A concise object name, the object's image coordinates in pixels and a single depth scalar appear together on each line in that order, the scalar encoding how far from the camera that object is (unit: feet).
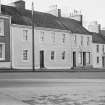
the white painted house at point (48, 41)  113.83
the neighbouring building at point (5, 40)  105.91
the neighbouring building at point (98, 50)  166.83
